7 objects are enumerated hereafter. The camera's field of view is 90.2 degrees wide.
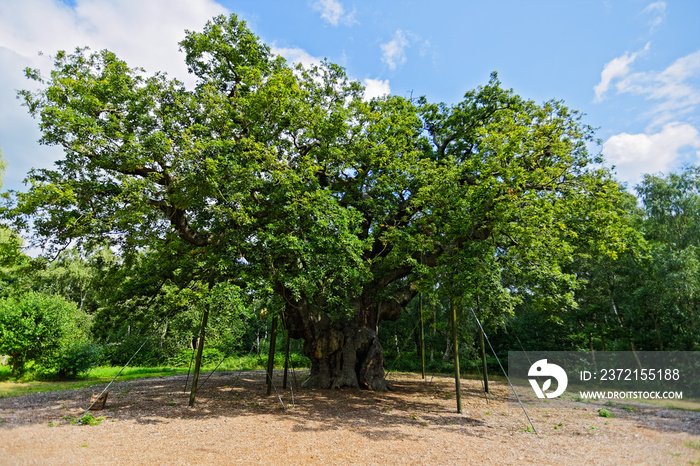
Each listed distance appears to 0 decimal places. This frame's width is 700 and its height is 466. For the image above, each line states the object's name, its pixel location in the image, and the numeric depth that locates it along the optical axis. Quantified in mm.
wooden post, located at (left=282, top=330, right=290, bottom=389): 12156
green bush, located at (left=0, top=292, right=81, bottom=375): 15289
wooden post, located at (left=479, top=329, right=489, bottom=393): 12430
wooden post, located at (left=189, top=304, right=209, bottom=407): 8750
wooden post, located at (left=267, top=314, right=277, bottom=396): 10617
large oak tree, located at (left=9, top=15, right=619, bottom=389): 8438
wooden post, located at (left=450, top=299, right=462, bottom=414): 8961
